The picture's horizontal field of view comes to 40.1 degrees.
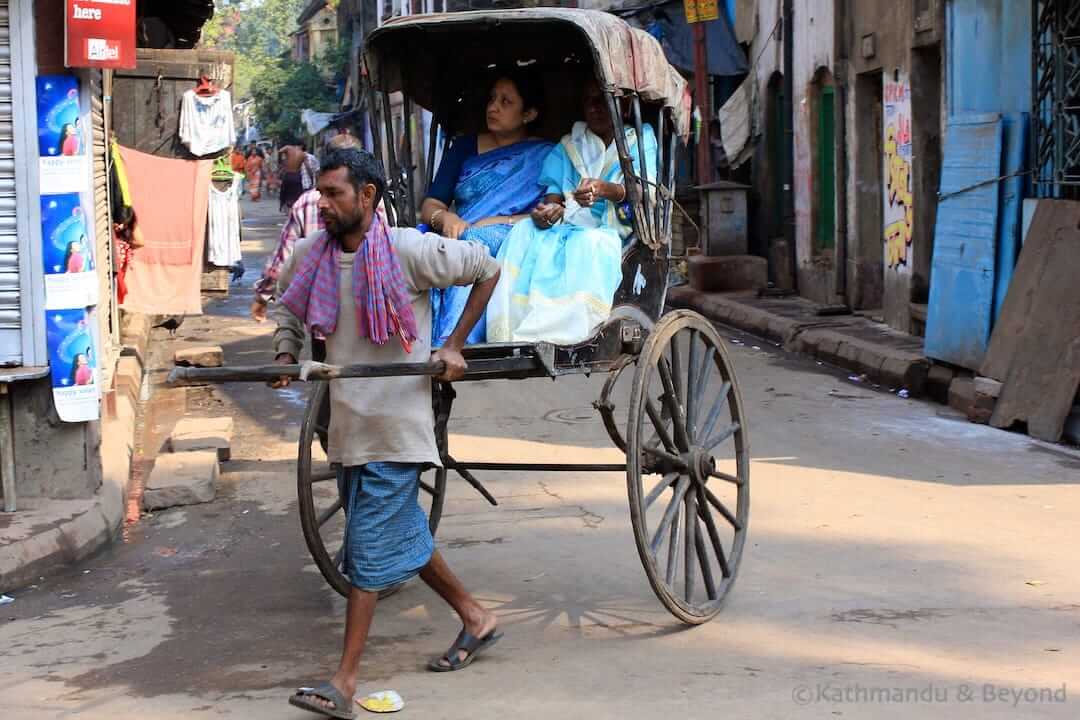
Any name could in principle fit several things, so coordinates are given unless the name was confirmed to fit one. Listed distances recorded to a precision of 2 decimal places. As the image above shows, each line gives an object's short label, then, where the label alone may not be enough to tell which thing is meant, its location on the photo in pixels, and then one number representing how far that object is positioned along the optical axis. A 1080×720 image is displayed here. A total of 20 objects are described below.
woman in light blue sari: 5.76
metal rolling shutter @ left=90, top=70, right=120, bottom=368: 9.20
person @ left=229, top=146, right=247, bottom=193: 23.11
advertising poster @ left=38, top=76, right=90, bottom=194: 7.03
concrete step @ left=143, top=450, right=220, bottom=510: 8.04
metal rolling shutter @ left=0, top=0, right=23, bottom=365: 6.95
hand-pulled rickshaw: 5.32
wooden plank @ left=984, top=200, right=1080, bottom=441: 9.32
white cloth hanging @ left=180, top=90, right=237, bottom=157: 15.22
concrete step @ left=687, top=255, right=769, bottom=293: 18.69
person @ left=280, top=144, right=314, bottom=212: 23.20
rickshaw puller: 4.74
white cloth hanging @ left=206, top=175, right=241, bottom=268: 16.05
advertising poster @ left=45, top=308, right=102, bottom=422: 7.10
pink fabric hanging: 12.68
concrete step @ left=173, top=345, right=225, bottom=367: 12.80
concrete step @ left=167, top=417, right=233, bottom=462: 9.04
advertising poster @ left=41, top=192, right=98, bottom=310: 7.05
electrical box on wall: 12.77
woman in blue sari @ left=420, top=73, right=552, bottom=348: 6.30
